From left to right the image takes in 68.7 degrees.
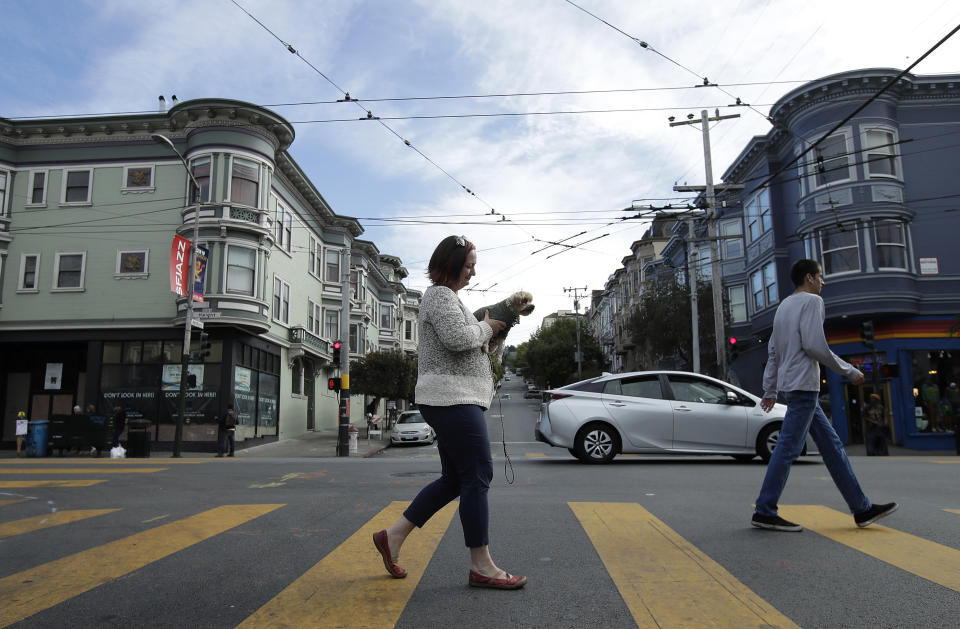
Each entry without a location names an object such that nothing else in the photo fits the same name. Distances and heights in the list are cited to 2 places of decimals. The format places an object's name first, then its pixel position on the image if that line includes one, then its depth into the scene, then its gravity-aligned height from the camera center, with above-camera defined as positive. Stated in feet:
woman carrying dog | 11.60 -0.11
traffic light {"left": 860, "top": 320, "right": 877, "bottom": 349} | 65.62 +6.96
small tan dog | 11.93 +1.74
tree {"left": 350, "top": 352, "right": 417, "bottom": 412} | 121.70 +6.42
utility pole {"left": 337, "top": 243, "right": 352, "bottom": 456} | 75.61 +5.60
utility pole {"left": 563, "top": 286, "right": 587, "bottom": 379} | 232.34 +20.13
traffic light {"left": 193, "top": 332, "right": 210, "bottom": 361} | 70.64 +6.74
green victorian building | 85.87 +19.38
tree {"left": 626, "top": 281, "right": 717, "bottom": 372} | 115.03 +14.53
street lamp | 68.85 +7.11
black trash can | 63.36 -2.40
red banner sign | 74.59 +16.31
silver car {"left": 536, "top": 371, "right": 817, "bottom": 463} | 35.65 -0.70
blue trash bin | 69.56 -2.15
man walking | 15.84 +0.37
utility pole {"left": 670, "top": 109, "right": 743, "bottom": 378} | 85.38 +20.78
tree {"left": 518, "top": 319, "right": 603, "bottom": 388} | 255.09 +20.88
